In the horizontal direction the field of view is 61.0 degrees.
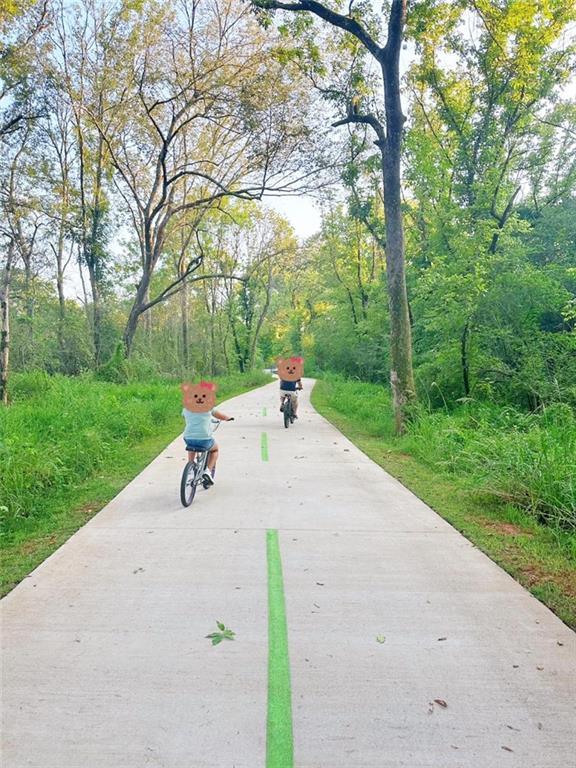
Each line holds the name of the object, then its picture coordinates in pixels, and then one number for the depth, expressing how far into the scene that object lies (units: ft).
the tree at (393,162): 32.71
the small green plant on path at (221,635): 9.53
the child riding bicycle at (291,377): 37.09
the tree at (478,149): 37.58
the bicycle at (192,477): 18.19
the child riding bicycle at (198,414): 19.02
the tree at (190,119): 55.62
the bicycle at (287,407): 38.60
